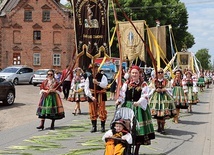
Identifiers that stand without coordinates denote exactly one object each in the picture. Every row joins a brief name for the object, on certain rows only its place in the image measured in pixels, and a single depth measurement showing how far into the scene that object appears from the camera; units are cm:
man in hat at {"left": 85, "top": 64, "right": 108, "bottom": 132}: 1059
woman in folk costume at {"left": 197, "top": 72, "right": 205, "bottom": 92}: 3262
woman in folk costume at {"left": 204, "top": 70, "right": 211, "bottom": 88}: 4118
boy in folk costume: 634
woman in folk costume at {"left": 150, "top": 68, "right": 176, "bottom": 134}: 1077
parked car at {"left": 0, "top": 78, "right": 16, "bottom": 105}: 1733
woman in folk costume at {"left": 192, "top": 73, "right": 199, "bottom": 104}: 1711
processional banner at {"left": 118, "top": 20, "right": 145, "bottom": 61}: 1953
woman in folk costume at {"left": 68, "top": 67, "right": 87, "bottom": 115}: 1529
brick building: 5300
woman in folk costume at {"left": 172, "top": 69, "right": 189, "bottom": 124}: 1375
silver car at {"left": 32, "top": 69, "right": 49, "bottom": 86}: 3328
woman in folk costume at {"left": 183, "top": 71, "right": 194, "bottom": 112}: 1664
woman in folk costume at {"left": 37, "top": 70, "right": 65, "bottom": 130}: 1101
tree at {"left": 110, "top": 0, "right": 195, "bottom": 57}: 5069
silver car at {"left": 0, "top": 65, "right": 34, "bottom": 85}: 3303
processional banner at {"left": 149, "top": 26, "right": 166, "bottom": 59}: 2125
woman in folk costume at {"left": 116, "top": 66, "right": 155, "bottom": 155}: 787
